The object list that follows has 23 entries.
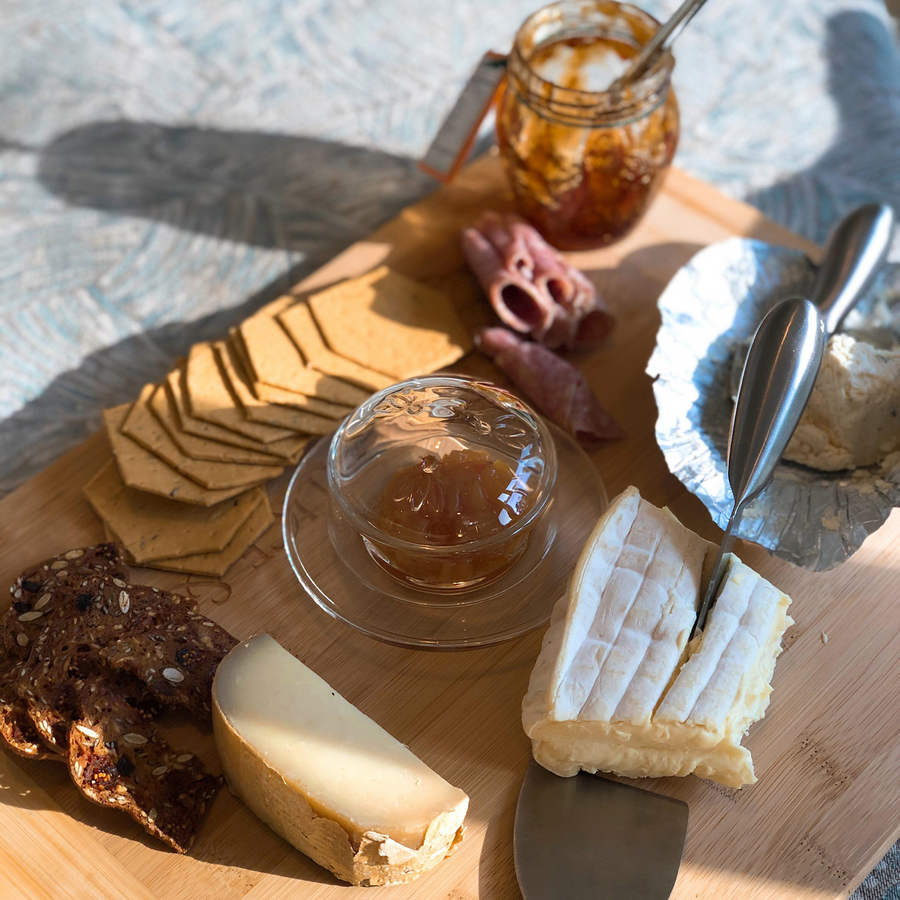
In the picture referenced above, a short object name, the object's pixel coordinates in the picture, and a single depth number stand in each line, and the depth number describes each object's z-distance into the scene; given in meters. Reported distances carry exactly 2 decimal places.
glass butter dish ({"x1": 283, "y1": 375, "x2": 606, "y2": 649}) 0.60
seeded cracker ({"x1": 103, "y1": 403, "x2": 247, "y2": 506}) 0.64
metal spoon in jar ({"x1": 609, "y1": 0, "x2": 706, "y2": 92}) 0.66
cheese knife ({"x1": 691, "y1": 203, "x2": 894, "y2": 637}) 0.60
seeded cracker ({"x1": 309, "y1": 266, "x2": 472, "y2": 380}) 0.69
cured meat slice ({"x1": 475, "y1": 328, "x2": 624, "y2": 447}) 0.67
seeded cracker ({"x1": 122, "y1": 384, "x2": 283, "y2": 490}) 0.65
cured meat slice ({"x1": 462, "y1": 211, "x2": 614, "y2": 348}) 0.70
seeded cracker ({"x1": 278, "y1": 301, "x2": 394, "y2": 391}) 0.68
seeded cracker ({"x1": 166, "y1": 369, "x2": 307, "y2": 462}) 0.66
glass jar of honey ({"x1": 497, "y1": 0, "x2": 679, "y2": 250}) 0.68
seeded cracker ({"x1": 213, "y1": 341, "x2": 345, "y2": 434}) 0.67
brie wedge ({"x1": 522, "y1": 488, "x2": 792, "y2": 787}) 0.56
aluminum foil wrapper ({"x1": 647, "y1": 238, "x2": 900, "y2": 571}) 0.62
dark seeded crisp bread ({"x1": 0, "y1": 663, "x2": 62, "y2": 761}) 0.58
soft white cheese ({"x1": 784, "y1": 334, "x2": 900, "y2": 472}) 0.63
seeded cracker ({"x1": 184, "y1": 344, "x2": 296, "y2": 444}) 0.66
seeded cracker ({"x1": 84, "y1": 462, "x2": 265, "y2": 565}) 0.64
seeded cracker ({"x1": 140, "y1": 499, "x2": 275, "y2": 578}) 0.63
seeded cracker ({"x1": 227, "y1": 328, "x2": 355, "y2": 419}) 0.67
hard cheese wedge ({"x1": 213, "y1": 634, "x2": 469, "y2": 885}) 0.55
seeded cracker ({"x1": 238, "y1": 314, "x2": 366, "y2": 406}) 0.68
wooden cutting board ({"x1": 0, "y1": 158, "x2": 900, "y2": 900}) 0.57
